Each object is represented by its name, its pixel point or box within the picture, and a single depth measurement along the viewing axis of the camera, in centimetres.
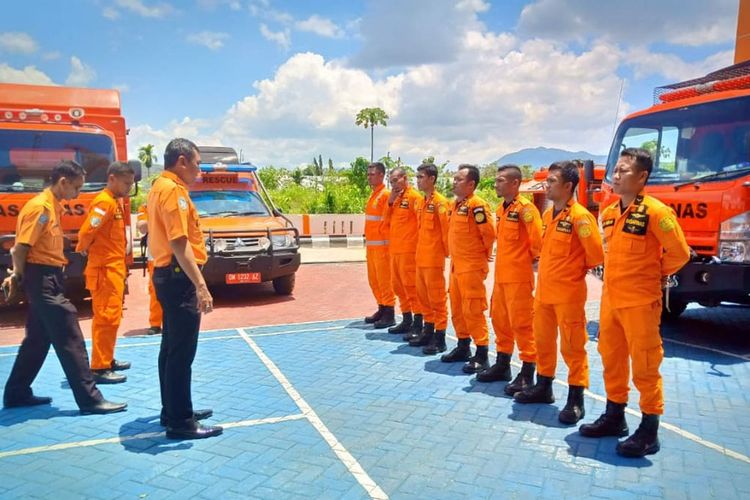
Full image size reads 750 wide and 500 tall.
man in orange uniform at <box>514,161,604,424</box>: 399
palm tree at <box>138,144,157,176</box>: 6644
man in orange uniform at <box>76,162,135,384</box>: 490
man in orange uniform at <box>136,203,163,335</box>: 680
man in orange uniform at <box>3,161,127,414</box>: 407
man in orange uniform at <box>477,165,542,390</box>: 458
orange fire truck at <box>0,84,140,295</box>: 711
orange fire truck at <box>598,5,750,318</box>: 545
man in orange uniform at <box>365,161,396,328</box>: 692
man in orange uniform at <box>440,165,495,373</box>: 508
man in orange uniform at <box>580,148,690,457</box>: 344
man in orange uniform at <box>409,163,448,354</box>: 582
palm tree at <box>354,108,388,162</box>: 4009
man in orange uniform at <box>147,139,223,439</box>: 354
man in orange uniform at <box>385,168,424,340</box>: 635
